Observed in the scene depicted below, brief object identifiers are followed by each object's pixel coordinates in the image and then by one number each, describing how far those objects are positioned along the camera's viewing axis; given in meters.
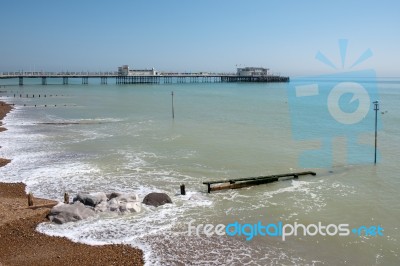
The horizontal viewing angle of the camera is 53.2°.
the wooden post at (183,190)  18.41
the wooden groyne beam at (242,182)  19.16
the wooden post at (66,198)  16.52
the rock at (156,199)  16.94
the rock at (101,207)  16.02
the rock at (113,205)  16.05
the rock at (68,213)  14.90
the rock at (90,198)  16.30
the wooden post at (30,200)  16.05
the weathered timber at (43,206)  15.85
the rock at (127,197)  16.66
